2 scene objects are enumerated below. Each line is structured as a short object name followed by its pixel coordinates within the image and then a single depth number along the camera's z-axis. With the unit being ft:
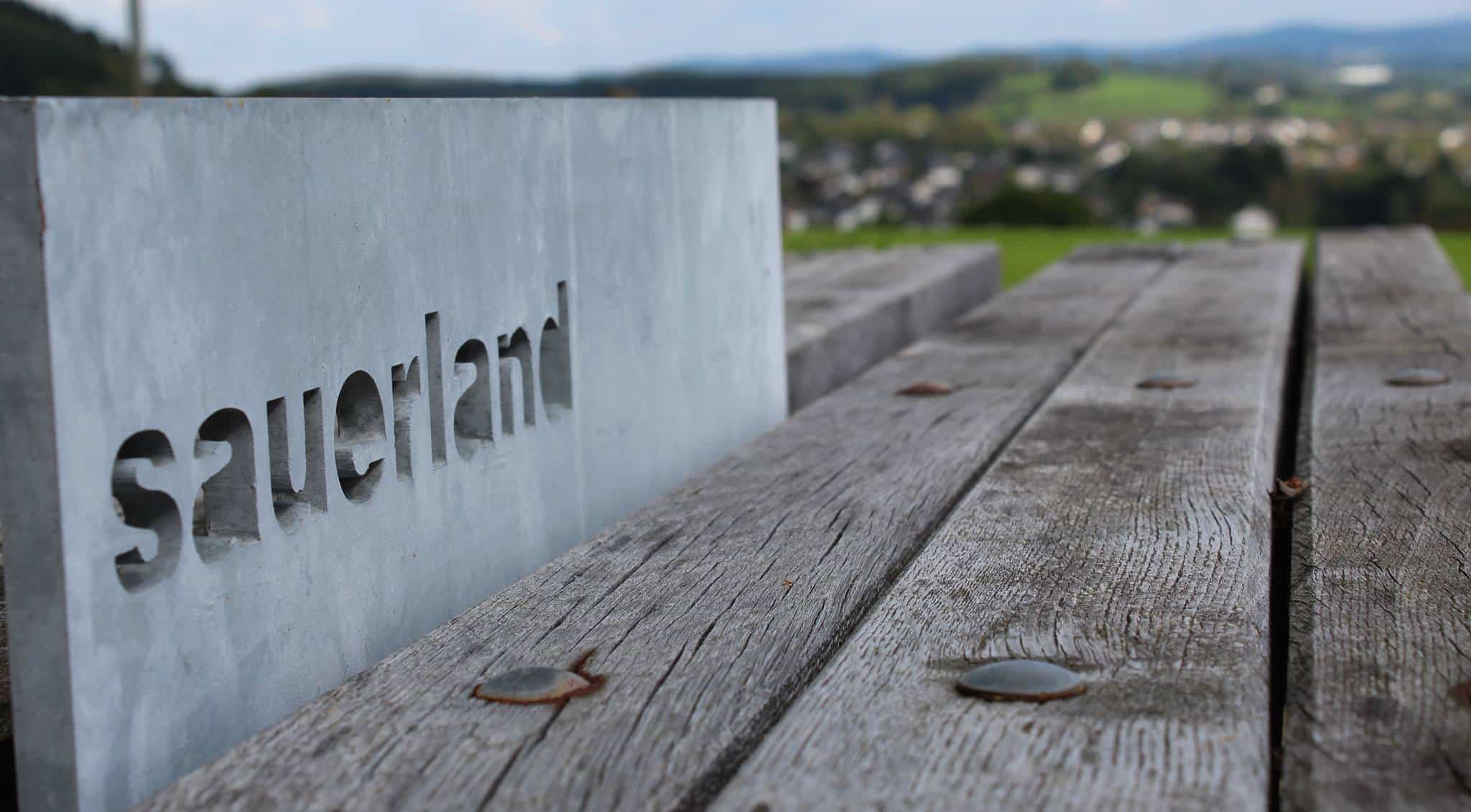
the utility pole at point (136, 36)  30.77
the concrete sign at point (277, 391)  2.62
